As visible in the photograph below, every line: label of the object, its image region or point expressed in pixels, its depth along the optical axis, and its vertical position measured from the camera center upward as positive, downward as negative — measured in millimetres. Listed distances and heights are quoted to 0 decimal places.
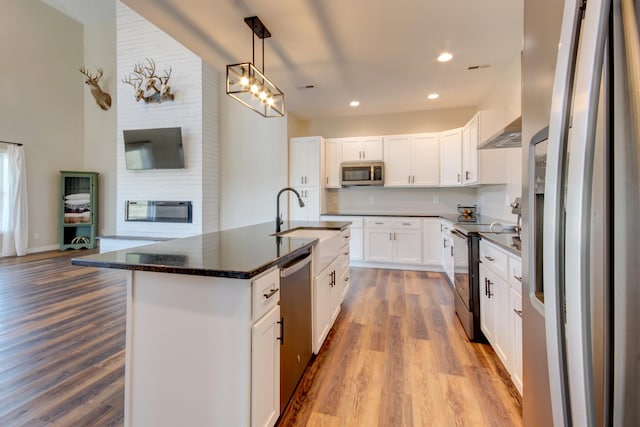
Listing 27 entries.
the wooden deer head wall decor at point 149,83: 5688 +2504
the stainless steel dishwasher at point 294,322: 1553 -652
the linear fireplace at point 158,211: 5715 +10
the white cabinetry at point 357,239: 5016 -480
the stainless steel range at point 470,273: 2436 -549
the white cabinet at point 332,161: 5414 +909
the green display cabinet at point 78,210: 6574 +40
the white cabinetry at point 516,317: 1643 -608
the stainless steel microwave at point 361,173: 5129 +655
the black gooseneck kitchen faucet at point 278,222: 2535 -95
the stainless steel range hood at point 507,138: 2154 +618
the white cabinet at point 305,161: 5188 +874
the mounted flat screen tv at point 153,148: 5625 +1219
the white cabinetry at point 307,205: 5215 +102
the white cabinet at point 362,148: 5227 +1110
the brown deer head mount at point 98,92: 6574 +2736
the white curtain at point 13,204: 5699 +155
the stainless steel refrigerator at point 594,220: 395 -15
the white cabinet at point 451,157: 4641 +849
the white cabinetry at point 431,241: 4699 -493
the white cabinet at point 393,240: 4785 -484
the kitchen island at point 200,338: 1209 -545
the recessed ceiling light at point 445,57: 3102 +1636
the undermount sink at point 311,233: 2656 -206
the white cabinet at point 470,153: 3902 +810
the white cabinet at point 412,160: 4996 +863
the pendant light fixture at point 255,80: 2367 +1082
